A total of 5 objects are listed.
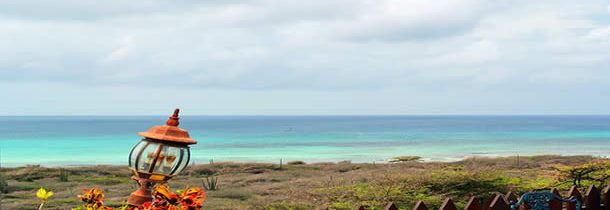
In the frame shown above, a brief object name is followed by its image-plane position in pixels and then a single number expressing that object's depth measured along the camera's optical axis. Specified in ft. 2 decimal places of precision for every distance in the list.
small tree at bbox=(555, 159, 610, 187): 26.25
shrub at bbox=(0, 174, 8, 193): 61.00
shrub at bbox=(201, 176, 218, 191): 57.98
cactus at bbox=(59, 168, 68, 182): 70.54
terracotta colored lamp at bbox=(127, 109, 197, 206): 11.29
